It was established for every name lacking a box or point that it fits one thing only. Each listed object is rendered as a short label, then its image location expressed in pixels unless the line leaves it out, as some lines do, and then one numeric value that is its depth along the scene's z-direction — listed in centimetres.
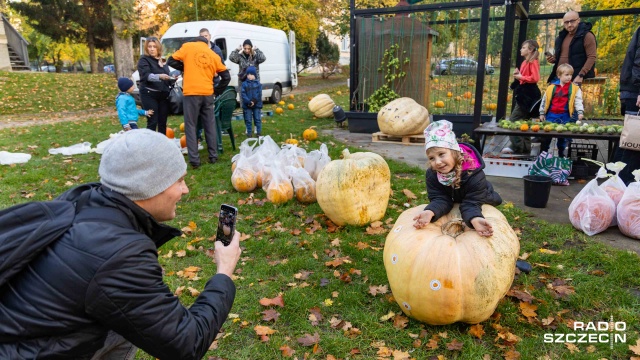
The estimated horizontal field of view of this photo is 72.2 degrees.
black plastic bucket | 521
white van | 1502
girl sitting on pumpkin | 314
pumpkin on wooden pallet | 904
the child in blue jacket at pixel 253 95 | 940
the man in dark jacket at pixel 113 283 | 151
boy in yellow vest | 660
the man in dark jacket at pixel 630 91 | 526
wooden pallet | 923
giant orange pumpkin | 293
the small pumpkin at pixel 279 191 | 559
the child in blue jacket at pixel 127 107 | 739
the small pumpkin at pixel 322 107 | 1272
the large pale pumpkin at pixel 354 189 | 471
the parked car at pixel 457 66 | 1037
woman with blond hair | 745
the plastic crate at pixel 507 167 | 661
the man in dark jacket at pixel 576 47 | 709
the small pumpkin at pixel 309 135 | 931
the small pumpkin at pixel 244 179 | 602
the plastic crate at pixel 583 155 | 655
